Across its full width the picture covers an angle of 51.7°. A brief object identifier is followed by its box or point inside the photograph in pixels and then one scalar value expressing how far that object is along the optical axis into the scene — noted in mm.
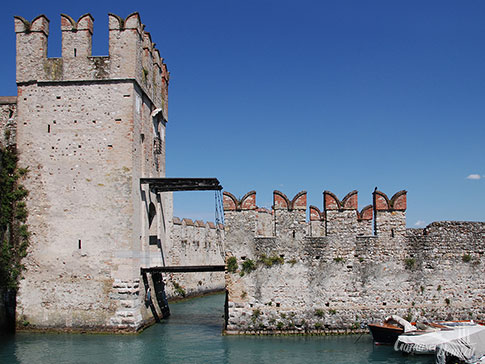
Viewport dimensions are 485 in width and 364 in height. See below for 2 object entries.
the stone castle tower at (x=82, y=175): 15883
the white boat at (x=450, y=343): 11773
